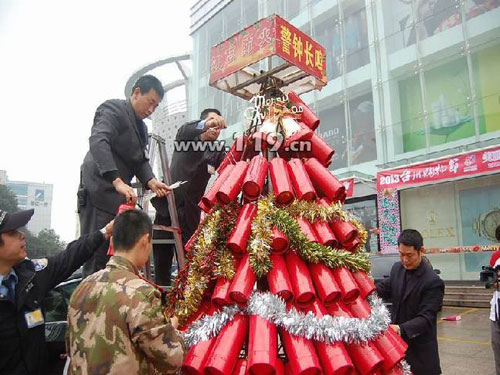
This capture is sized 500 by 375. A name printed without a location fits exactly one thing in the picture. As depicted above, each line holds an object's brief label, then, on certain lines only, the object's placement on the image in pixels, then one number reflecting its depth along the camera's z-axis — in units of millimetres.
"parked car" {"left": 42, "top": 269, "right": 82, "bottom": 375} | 3418
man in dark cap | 2008
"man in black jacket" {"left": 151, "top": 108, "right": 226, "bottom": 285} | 3014
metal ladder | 2635
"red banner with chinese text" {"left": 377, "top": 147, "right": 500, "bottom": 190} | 10875
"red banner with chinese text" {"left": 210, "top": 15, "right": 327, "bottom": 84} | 2824
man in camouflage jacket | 1556
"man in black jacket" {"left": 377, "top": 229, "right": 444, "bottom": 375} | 2625
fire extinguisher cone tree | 1787
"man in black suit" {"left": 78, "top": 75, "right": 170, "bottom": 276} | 2340
